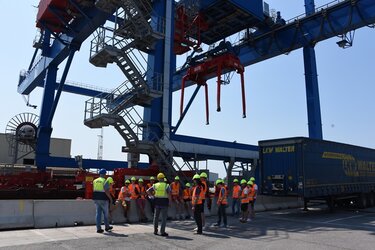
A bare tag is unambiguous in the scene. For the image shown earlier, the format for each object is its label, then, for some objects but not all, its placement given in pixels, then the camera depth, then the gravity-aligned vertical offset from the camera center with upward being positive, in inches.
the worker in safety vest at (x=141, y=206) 511.8 -31.5
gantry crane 649.0 +348.5
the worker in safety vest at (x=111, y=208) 475.3 -32.0
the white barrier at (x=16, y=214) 408.5 -35.5
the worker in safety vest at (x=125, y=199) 495.9 -20.4
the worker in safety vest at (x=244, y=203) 534.6 -26.9
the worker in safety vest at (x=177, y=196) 533.0 -17.2
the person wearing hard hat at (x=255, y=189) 588.8 -6.8
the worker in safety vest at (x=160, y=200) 400.5 -17.3
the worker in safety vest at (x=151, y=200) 516.0 -22.8
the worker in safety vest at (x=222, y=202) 459.5 -22.2
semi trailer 610.5 +32.0
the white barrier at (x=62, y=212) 430.6 -36.0
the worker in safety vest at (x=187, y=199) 561.6 -22.4
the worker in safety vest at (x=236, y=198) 575.3 -21.5
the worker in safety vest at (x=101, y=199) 405.7 -17.1
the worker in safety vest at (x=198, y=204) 410.3 -22.5
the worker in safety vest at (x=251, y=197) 570.9 -18.7
